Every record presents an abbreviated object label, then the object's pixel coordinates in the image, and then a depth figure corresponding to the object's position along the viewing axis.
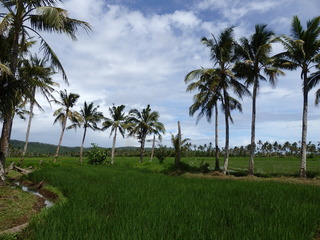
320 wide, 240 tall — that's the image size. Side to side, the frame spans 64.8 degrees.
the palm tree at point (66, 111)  29.81
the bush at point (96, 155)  28.75
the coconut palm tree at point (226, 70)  18.58
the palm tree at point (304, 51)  15.46
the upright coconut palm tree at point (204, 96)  18.94
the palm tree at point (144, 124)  31.94
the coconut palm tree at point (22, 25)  9.67
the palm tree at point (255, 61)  17.06
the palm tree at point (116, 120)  32.94
